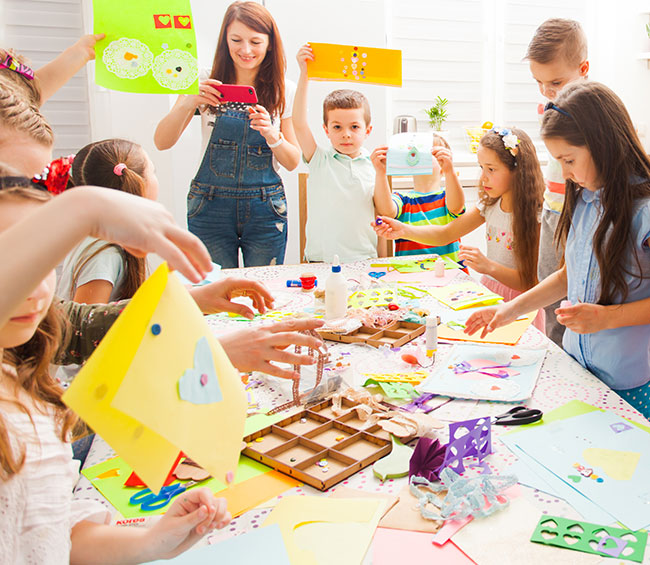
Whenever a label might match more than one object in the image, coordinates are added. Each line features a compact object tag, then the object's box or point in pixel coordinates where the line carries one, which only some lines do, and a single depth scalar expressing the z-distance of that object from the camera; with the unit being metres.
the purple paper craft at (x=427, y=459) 0.92
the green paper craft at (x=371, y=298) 1.76
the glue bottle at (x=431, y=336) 1.40
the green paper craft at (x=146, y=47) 1.87
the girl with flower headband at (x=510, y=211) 2.18
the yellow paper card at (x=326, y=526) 0.78
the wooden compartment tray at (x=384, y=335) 1.47
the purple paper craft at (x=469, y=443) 0.94
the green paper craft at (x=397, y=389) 1.18
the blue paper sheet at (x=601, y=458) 0.86
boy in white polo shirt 2.36
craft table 0.87
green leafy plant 4.05
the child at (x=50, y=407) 0.47
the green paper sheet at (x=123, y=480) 0.88
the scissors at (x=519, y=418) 1.08
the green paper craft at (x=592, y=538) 0.76
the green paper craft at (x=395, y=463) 0.94
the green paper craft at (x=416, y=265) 2.17
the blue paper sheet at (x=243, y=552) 0.77
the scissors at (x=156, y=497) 0.88
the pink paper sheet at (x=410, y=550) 0.77
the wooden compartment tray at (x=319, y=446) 0.95
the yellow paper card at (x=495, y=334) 1.48
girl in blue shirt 1.35
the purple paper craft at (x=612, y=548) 0.76
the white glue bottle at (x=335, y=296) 1.62
